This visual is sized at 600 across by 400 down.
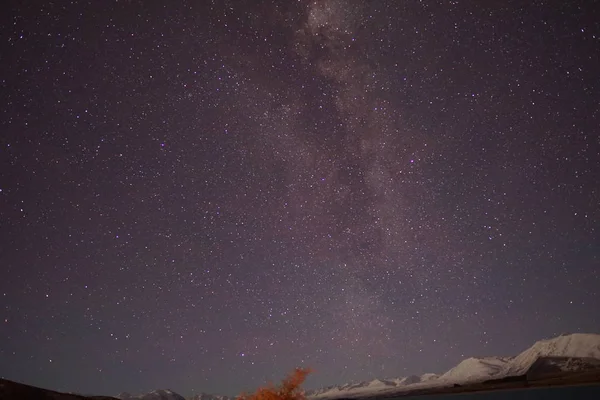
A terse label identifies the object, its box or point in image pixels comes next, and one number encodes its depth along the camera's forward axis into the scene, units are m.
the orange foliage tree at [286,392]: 52.94
